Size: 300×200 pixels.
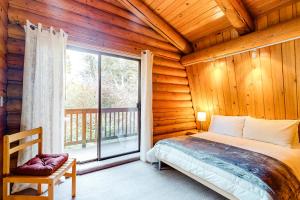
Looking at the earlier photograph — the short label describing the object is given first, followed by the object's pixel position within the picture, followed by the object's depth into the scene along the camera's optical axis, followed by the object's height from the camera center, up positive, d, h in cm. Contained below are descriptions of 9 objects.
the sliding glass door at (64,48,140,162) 315 +6
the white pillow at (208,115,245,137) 310 -40
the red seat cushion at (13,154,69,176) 164 -61
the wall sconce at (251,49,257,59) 278 +88
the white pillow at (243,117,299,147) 248 -43
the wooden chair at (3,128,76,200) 159 -69
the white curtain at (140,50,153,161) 335 +3
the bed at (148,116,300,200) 157 -69
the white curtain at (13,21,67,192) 224 +31
